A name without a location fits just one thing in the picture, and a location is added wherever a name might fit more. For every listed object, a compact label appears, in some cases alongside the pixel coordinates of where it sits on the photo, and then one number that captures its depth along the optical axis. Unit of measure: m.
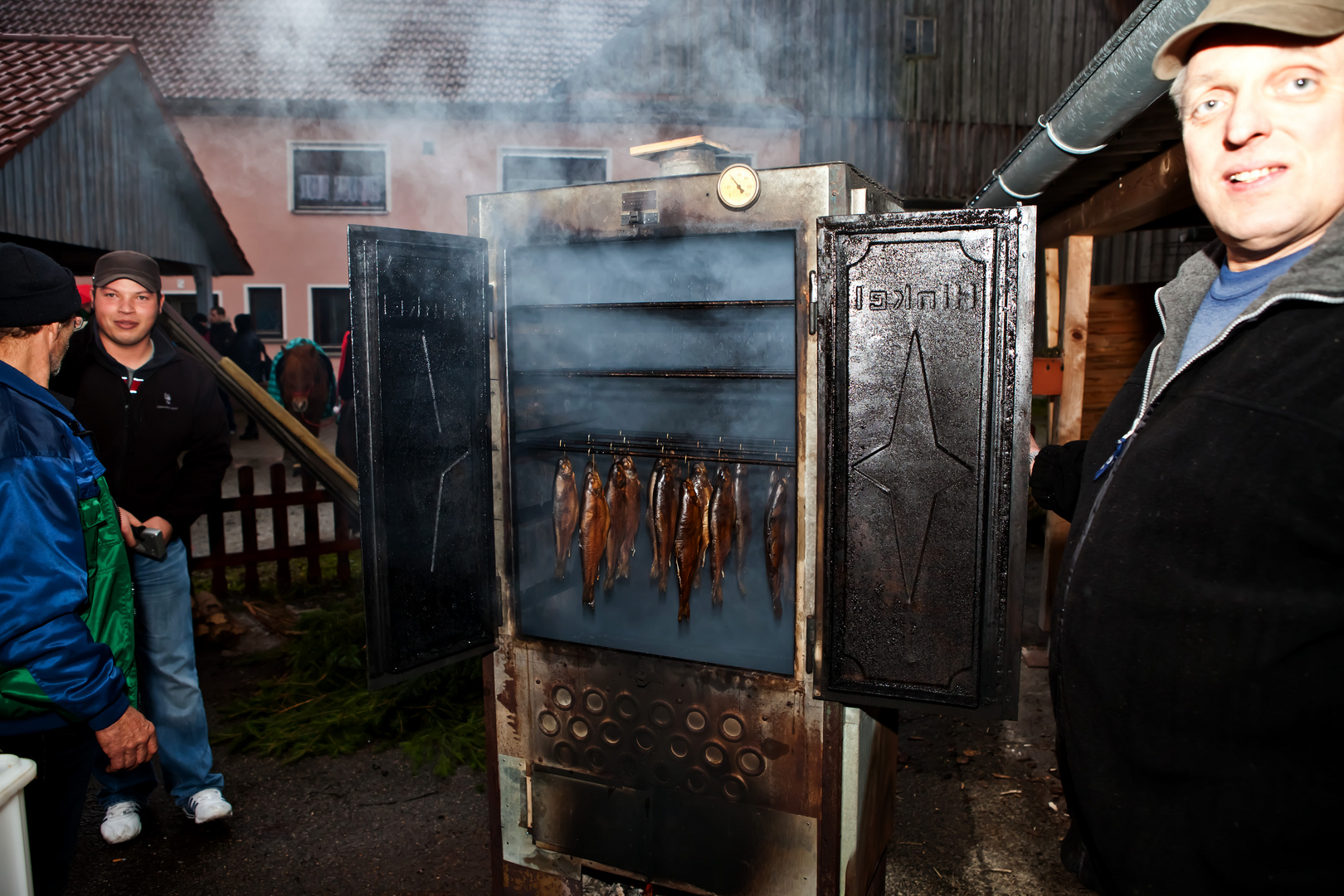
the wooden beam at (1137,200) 4.25
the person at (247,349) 13.51
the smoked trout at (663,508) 3.53
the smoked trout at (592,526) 3.54
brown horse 11.27
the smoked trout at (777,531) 3.23
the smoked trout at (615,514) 3.57
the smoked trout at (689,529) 3.46
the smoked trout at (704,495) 3.46
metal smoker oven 2.59
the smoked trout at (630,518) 3.59
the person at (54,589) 2.26
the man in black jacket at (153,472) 3.95
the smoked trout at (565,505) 3.58
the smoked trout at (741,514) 3.47
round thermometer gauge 2.73
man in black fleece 1.36
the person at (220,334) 13.91
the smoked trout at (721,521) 3.42
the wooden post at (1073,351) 5.61
